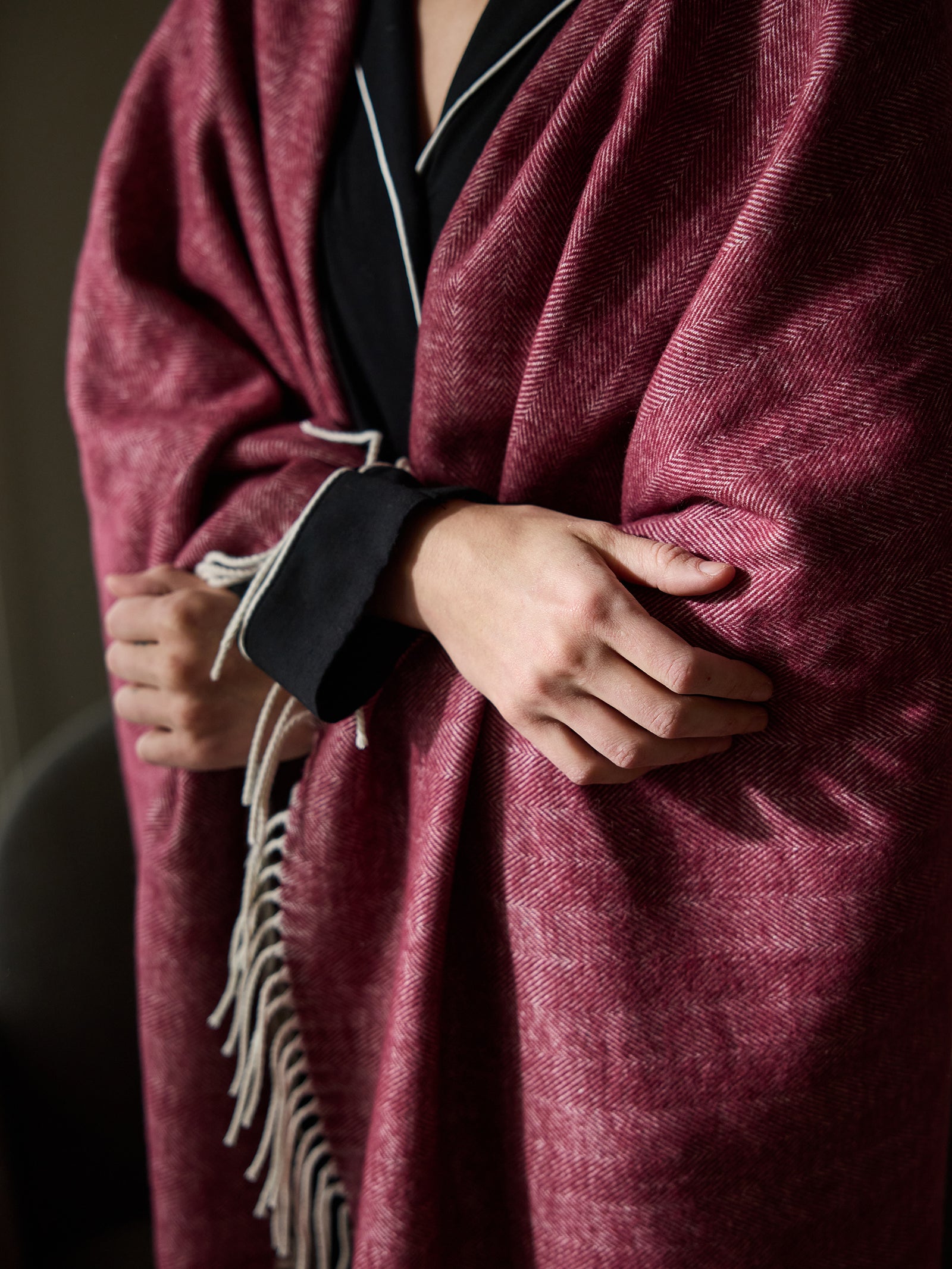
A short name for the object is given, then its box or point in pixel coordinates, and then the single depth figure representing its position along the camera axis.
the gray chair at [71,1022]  0.87
